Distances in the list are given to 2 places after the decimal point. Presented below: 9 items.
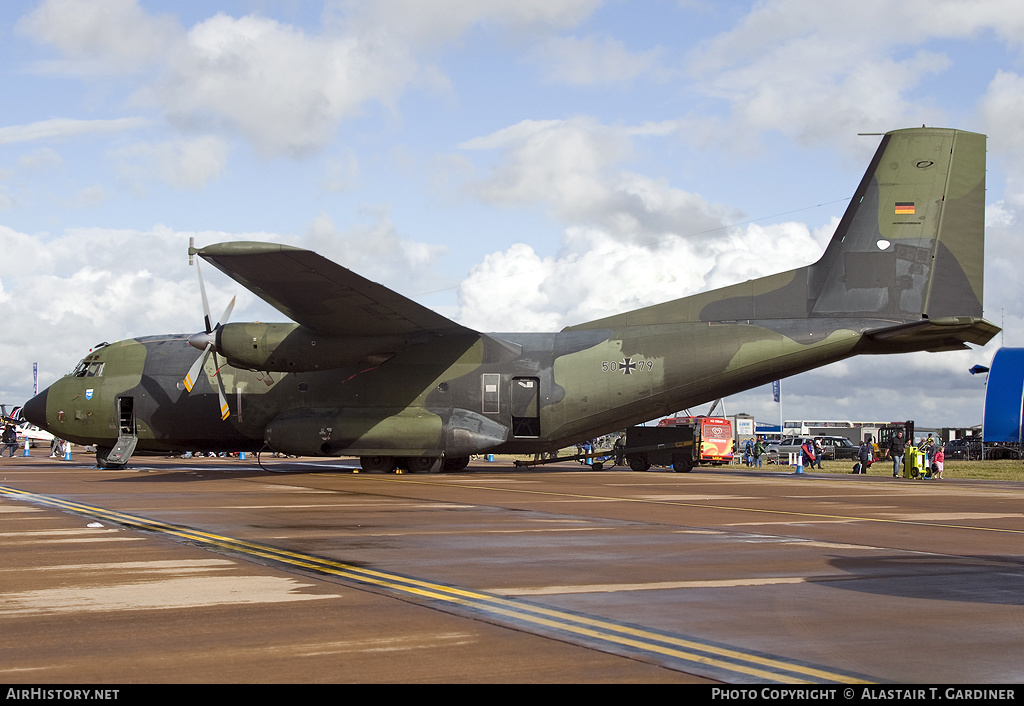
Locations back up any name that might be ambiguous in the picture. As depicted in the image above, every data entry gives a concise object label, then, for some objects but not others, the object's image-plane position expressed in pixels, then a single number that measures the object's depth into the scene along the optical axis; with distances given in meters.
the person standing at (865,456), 41.34
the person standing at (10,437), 51.25
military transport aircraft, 27.36
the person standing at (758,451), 51.69
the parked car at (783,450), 64.47
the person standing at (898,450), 38.44
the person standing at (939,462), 37.97
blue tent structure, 52.66
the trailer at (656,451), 36.62
